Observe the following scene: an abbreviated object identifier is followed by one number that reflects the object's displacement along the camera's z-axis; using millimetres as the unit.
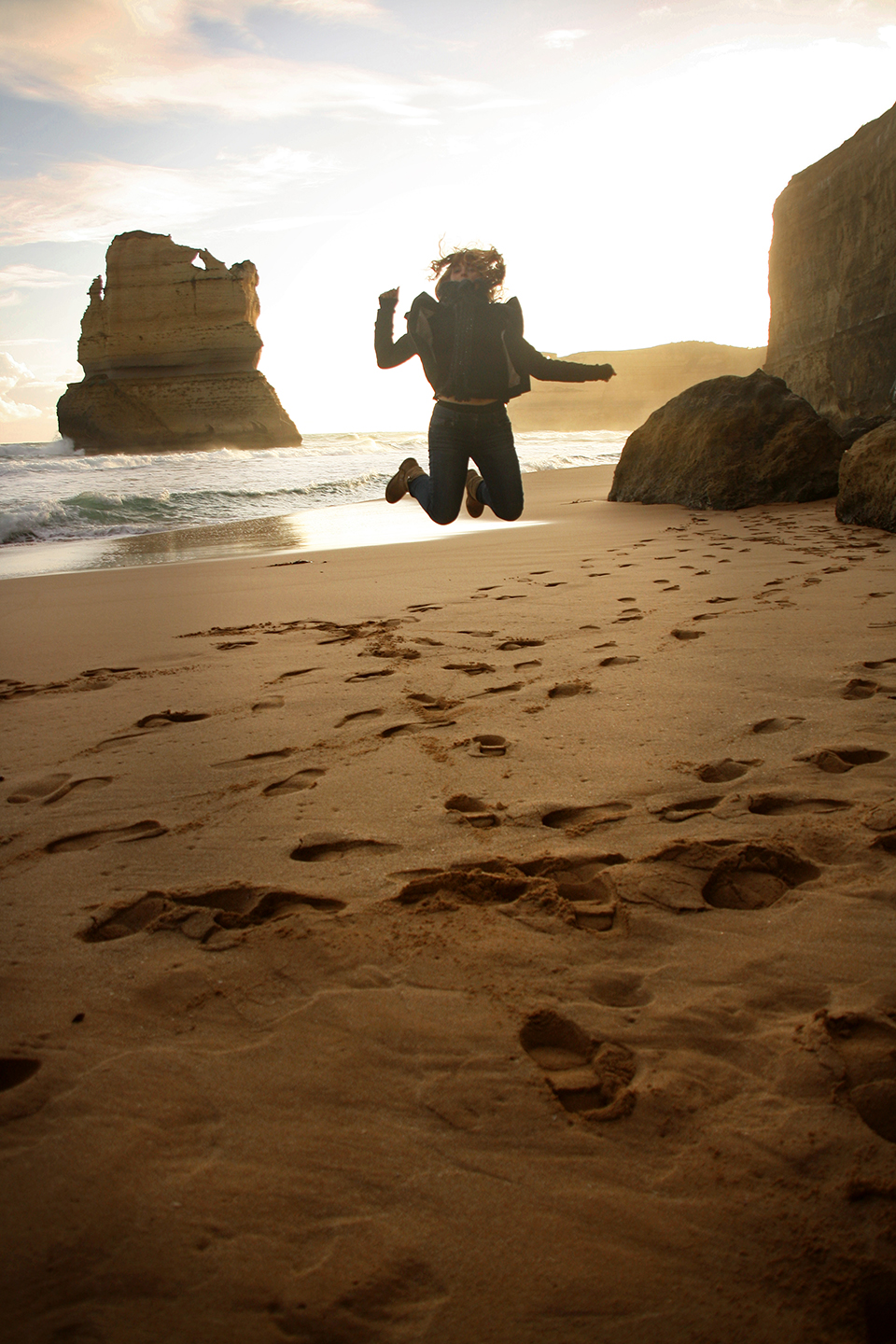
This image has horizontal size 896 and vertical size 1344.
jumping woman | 3971
